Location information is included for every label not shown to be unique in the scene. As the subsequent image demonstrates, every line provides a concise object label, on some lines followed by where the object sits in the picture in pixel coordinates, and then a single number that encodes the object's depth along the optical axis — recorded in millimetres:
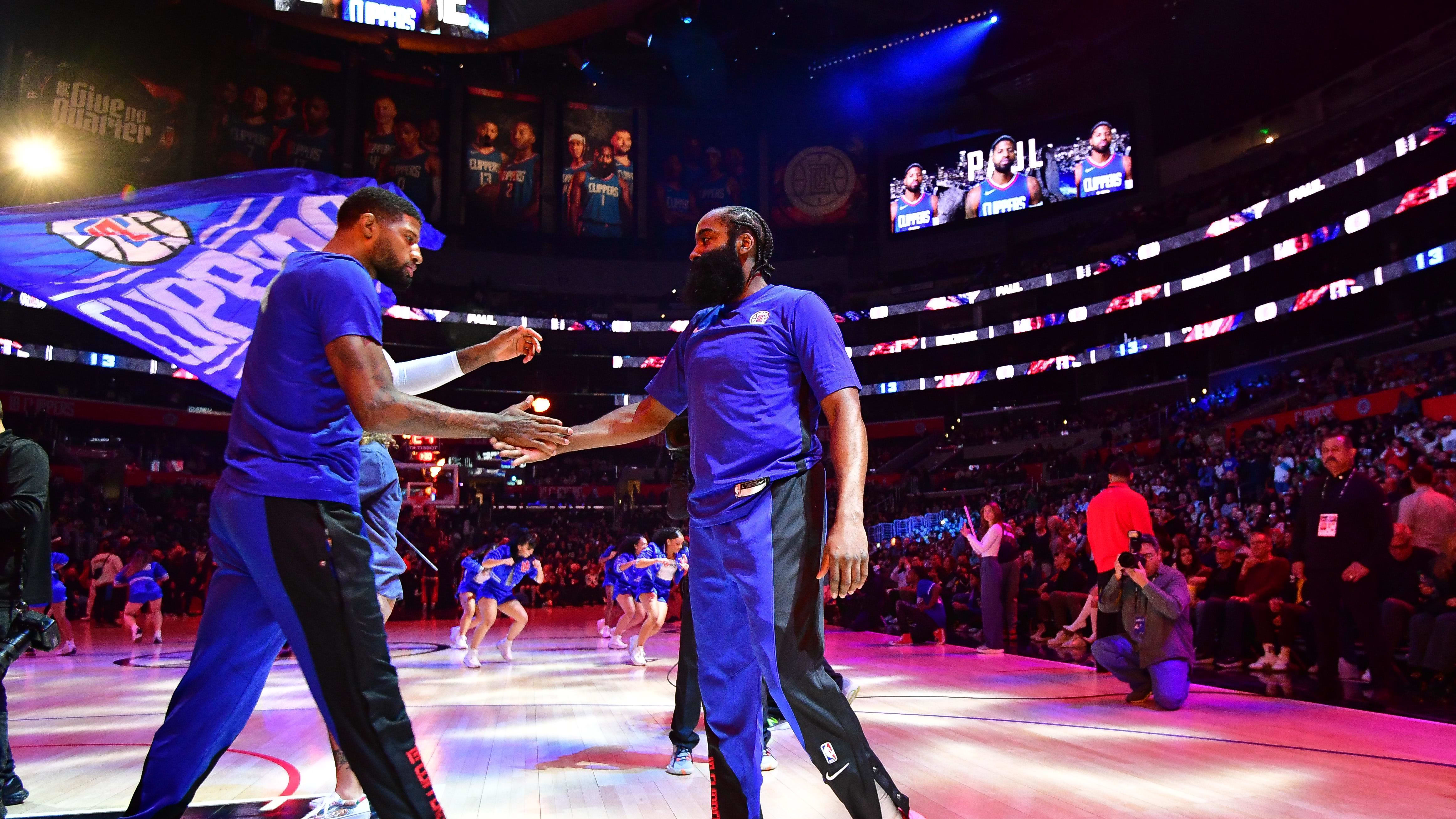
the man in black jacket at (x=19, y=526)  3475
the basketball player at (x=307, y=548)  2088
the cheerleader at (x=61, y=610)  10477
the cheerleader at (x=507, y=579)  10422
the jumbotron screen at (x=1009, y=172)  35875
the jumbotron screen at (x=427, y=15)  30844
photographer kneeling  6367
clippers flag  5398
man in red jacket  7848
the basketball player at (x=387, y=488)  3217
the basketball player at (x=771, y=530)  2371
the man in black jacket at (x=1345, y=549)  6484
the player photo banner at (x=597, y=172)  38844
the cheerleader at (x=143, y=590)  12578
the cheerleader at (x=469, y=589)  10633
